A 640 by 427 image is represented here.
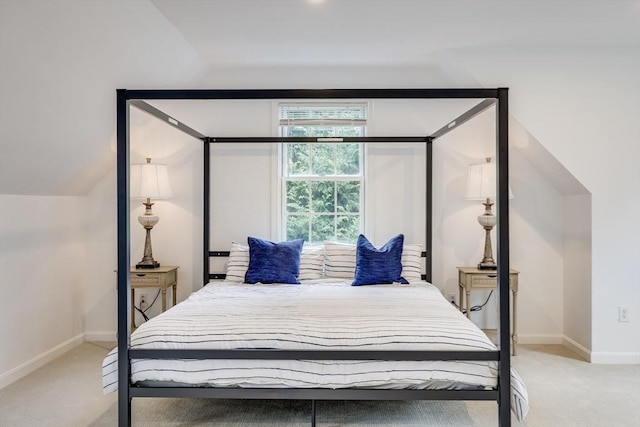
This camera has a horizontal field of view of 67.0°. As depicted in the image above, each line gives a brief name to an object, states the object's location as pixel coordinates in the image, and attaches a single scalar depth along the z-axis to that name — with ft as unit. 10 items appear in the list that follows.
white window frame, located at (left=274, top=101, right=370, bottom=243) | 15.01
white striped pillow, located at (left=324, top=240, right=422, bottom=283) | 13.37
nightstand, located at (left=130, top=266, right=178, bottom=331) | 13.48
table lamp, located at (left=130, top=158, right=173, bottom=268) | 13.66
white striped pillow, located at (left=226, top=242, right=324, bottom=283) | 13.44
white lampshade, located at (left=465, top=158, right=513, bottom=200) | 13.53
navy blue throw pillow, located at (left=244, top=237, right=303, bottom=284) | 12.92
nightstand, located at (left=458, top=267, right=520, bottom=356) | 13.34
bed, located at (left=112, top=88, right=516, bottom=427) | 8.06
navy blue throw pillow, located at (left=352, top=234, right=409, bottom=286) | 12.63
